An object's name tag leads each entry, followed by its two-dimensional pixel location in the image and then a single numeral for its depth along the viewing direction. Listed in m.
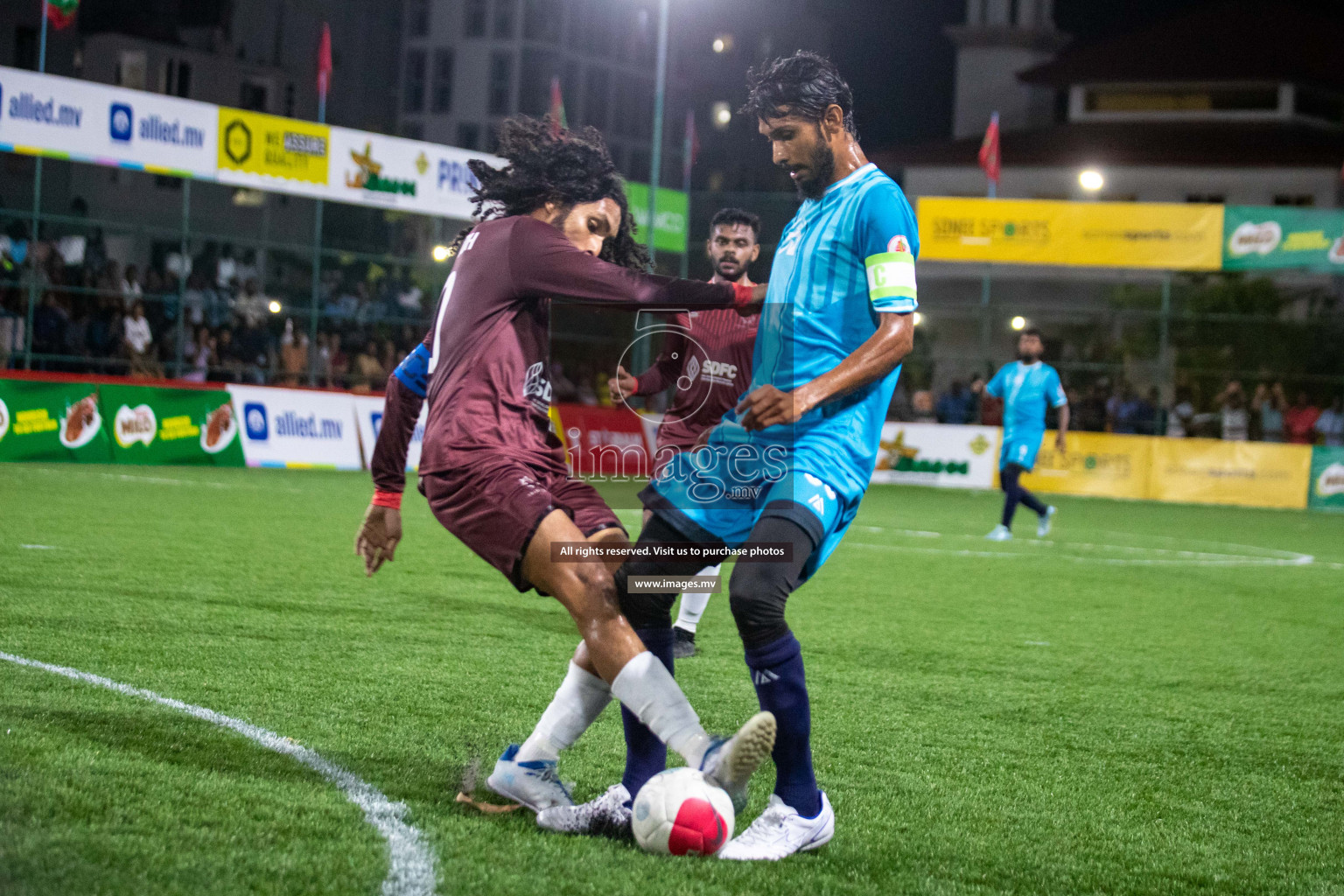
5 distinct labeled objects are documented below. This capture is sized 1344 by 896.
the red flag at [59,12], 20.41
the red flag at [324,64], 23.55
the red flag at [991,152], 27.30
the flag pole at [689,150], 30.54
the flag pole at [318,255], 21.20
